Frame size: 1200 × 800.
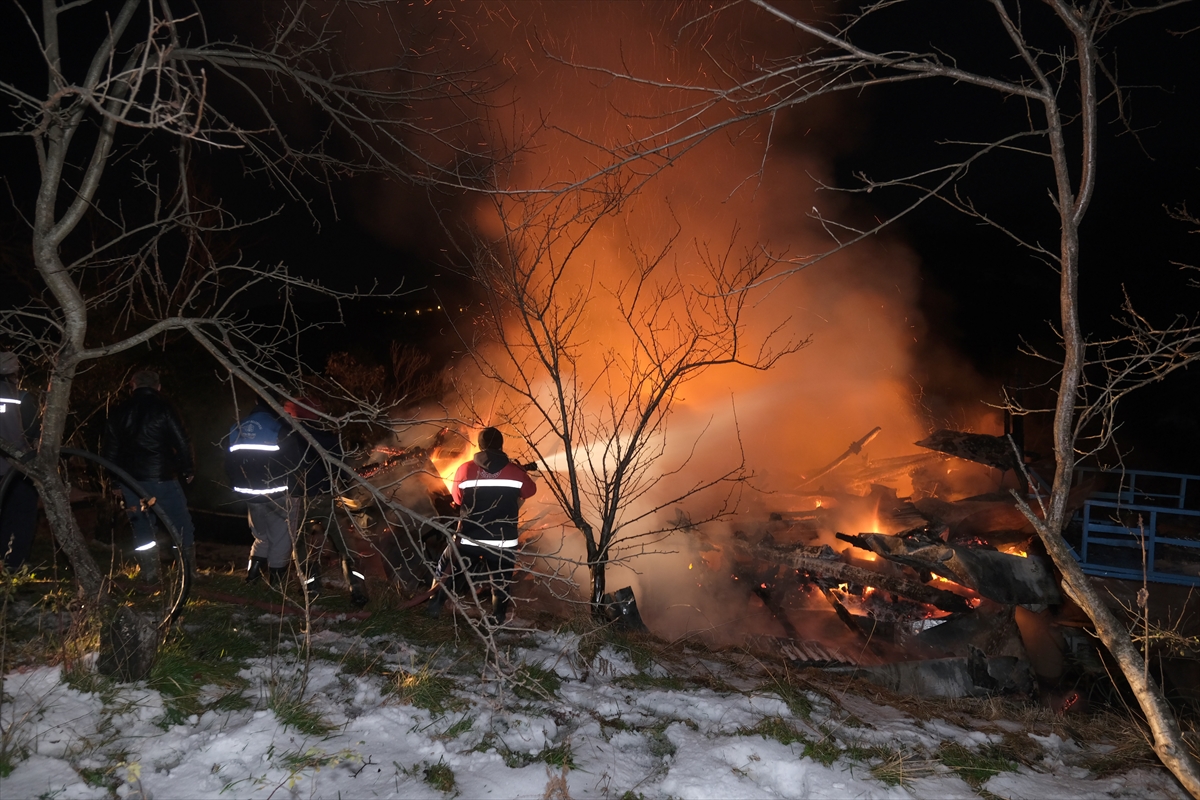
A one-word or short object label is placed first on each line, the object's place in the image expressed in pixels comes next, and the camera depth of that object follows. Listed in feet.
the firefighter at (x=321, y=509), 18.11
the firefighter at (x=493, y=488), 18.66
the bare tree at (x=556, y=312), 17.47
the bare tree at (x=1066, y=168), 9.01
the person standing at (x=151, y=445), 18.81
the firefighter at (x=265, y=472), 19.61
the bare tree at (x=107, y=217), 10.72
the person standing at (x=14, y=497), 16.78
